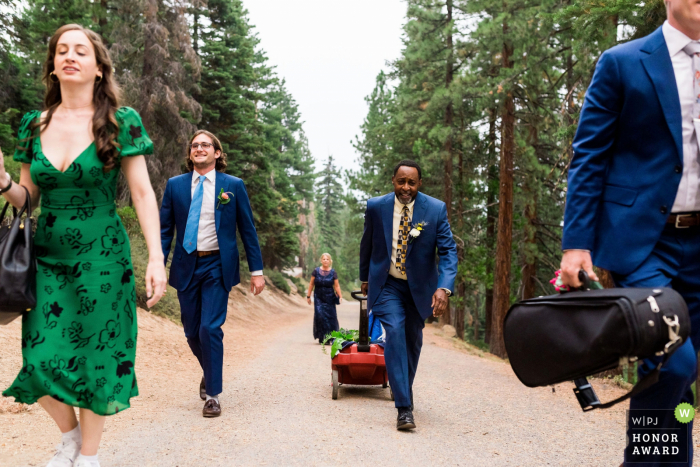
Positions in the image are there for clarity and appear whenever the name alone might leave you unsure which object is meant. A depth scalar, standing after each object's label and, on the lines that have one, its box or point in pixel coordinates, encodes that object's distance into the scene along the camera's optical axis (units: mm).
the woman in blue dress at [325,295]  14906
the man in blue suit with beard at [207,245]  6078
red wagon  7246
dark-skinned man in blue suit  6023
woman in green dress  3316
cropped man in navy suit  2834
